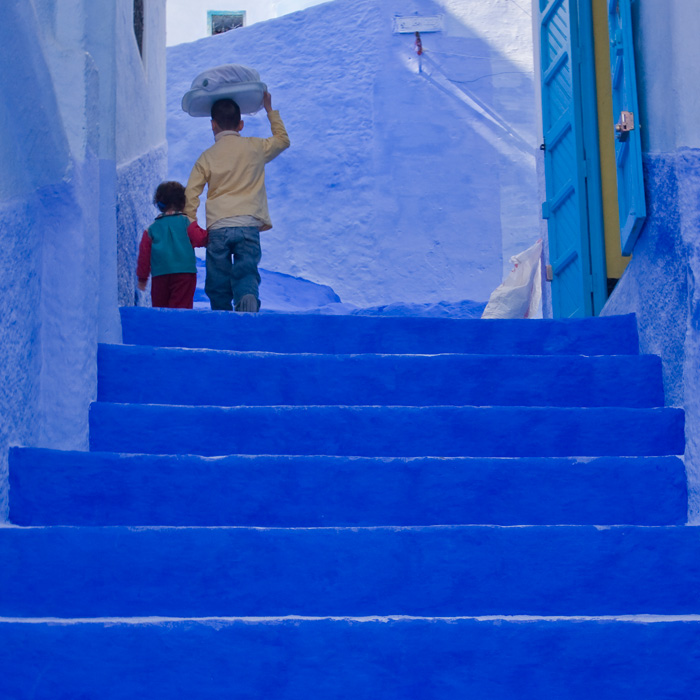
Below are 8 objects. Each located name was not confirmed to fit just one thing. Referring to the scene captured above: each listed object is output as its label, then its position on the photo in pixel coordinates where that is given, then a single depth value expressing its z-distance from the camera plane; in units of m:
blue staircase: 4.20
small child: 10.36
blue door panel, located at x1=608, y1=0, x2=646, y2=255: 7.38
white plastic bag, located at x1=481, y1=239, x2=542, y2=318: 14.21
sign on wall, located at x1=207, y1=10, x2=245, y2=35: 27.80
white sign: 19.58
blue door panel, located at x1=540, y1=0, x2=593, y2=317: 10.57
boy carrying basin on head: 10.40
